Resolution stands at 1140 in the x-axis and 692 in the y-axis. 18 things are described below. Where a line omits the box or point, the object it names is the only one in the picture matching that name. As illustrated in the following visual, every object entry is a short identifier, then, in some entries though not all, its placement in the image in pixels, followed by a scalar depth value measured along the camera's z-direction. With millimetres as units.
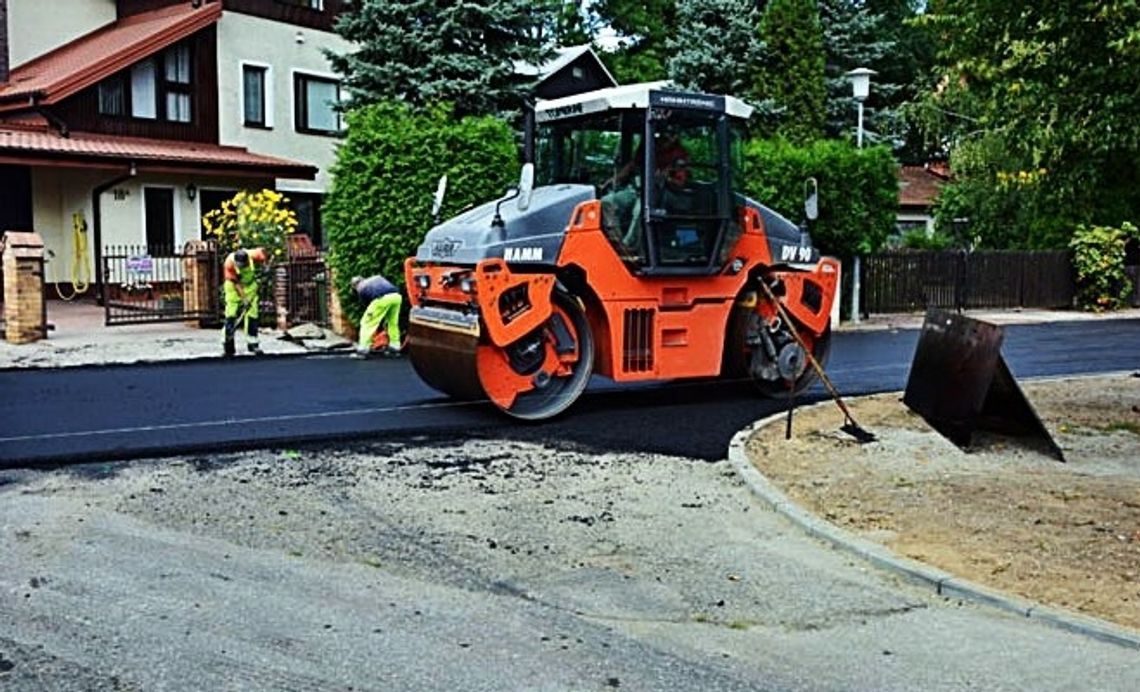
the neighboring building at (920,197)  45781
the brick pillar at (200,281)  19312
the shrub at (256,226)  19734
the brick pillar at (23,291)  16953
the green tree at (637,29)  42844
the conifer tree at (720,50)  30969
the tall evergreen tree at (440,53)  22531
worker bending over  16234
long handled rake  10305
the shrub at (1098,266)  28312
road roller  11031
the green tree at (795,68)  30188
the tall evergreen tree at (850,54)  33656
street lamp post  23922
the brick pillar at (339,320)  18250
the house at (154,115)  24562
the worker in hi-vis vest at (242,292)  16312
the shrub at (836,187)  21484
